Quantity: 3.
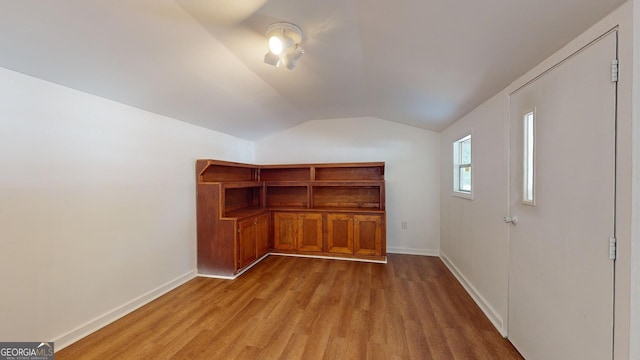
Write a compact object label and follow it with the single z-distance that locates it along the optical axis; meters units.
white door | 1.22
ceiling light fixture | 1.74
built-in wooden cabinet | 3.41
